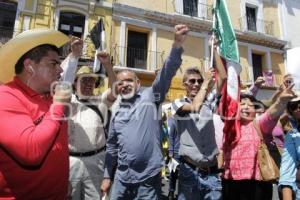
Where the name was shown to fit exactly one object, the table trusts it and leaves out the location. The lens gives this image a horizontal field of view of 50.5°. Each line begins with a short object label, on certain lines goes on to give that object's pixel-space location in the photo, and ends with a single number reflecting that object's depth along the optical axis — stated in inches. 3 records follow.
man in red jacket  60.9
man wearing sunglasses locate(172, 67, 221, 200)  120.3
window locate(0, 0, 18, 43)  514.3
